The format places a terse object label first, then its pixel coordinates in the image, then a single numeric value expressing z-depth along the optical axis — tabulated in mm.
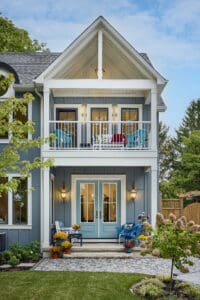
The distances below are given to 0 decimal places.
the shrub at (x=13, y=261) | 13070
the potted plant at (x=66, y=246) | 14484
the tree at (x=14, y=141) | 10141
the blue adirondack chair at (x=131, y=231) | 15195
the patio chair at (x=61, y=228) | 15636
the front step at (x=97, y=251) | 14547
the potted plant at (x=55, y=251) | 14375
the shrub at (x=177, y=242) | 8508
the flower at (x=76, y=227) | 15820
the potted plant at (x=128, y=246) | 14805
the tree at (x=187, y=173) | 33375
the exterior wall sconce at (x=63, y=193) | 16969
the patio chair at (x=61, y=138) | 15570
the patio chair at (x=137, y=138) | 15627
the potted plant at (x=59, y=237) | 14613
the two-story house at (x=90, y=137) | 15141
